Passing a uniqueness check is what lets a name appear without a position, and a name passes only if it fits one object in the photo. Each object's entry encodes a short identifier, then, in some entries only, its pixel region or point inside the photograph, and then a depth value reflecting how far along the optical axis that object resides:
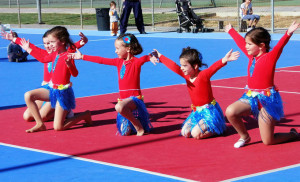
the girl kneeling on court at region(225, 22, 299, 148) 7.79
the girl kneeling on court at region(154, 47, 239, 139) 8.34
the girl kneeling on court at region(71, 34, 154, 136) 8.73
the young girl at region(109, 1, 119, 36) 24.84
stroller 24.38
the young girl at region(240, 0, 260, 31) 23.25
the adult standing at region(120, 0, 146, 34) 24.73
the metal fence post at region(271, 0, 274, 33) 22.52
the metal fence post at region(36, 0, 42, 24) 32.05
